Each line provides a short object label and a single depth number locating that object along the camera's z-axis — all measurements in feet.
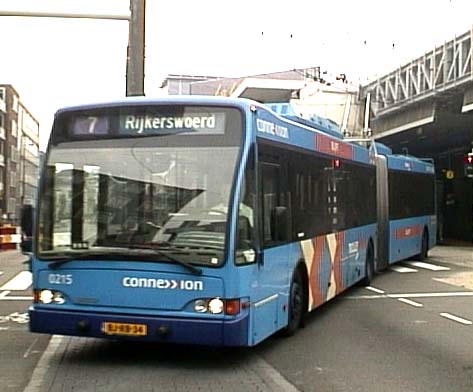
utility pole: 53.98
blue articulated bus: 28.30
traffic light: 98.22
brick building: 333.83
